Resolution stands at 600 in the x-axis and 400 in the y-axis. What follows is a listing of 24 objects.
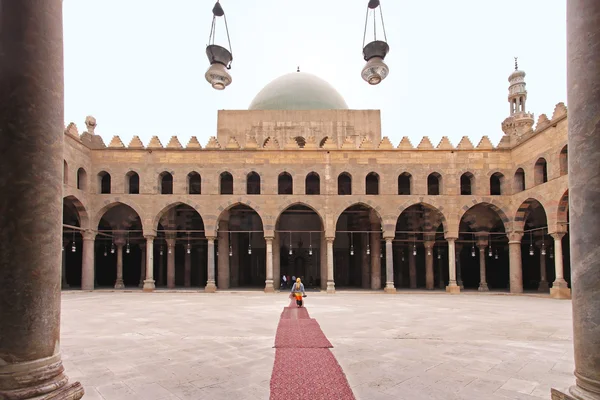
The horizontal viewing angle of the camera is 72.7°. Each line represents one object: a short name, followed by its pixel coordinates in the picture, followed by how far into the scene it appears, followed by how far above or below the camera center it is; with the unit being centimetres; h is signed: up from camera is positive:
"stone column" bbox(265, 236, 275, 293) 2273 -242
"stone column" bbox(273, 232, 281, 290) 2450 -224
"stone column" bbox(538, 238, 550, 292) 2480 -359
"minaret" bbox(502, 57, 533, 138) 3148 +937
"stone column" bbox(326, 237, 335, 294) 2262 -235
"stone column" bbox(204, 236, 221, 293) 2294 -233
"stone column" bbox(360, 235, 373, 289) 2636 -299
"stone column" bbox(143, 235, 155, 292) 2284 -240
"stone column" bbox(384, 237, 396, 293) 2281 -266
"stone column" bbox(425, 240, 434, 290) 2566 -267
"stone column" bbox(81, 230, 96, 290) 2261 -198
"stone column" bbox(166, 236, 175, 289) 2509 -239
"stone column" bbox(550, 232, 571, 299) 1939 -275
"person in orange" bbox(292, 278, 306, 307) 1411 -240
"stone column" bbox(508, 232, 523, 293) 2239 -221
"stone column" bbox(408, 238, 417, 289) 2728 -322
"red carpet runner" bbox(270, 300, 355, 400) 484 -208
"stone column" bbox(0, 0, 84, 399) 350 +20
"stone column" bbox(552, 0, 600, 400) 342 +25
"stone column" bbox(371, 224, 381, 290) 2505 -219
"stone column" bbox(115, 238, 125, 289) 2510 -228
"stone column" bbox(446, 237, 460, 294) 2283 -262
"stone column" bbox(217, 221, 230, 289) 2448 -196
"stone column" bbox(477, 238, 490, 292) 2461 -205
